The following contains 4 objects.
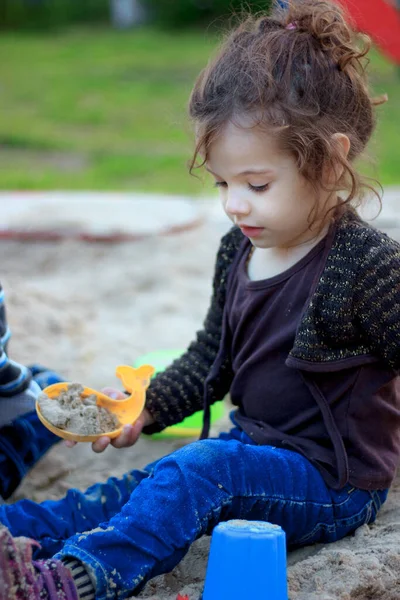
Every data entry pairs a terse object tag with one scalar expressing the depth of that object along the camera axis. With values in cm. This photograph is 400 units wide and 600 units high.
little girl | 196
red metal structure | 643
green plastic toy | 250
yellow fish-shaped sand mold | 209
